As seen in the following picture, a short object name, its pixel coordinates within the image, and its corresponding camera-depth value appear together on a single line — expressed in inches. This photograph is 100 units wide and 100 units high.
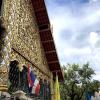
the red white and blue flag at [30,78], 179.9
